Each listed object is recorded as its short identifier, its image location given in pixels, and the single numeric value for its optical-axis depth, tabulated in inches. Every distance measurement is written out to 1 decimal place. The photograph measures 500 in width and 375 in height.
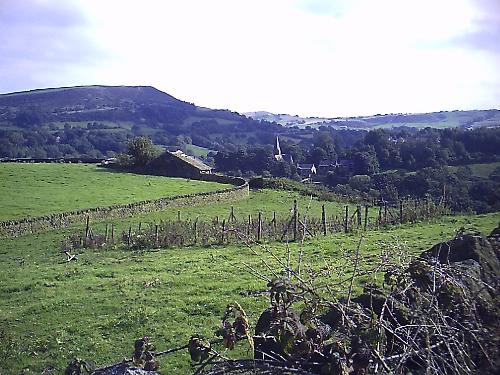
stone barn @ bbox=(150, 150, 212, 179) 2433.1
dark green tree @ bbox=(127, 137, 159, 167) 2428.6
